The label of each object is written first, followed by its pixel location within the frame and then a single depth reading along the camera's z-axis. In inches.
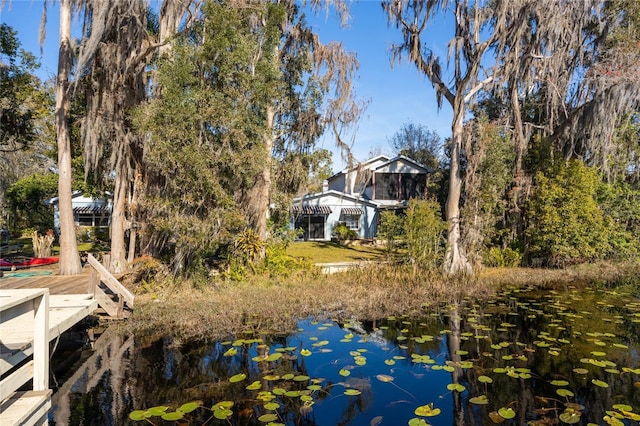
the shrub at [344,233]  914.1
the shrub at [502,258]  577.0
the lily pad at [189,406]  156.3
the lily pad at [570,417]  146.9
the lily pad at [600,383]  178.4
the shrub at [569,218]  546.6
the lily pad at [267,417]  149.5
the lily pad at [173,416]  149.2
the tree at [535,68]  495.5
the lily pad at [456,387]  177.0
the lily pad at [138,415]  152.6
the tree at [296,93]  403.9
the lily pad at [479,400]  164.6
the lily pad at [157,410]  154.0
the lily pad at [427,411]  154.4
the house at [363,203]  965.8
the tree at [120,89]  409.4
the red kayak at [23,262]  461.3
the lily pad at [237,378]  186.7
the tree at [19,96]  487.5
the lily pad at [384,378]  191.0
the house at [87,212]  943.7
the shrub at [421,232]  484.1
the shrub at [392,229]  547.8
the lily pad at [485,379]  182.5
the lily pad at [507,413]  149.9
